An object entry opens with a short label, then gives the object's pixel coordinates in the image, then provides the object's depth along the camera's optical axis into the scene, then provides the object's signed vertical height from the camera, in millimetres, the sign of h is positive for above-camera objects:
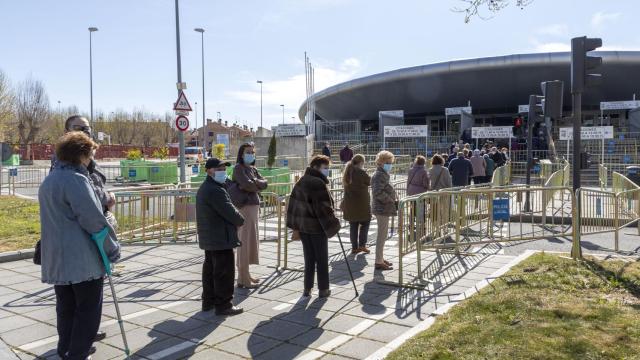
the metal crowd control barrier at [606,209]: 10057 -923
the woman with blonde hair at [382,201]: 7922 -571
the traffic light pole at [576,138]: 8453 +370
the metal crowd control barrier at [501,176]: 14848 -428
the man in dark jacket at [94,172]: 5062 -82
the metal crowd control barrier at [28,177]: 24122 -600
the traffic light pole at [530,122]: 14891 +1122
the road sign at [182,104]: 14484 +1584
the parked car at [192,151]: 58625 +1389
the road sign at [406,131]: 32094 +1872
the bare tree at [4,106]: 43594 +4760
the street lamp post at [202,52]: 44725 +9647
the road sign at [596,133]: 25250 +1336
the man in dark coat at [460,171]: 13711 -228
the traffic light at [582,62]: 8344 +1518
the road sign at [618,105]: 35094 +3590
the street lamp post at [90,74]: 45525 +7587
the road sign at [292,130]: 46250 +2810
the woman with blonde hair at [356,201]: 8500 -616
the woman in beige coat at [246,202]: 6895 -490
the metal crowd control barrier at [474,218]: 7441 -933
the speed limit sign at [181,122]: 14572 +1096
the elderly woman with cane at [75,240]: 4129 -580
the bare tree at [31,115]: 61219 +5622
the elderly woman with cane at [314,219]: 6387 -658
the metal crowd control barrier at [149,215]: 9758 -928
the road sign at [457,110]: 39375 +3725
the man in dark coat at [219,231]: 5723 -707
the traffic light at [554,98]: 12445 +1441
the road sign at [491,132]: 30094 +1678
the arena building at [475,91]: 38625 +5746
